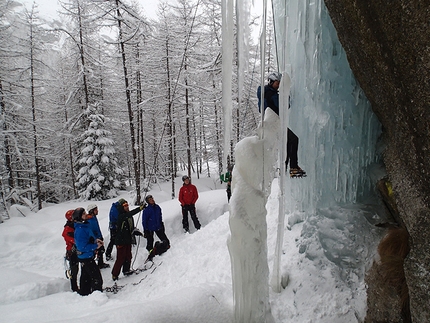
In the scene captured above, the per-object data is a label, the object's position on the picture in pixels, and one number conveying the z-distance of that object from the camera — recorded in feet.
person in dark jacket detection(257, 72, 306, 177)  11.39
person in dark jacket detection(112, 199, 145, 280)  18.80
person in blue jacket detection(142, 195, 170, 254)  22.68
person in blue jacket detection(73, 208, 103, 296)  15.52
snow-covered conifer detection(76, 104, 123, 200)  52.47
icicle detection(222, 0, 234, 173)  11.04
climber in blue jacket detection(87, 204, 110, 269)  18.97
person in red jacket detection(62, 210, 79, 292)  17.25
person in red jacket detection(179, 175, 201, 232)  27.02
